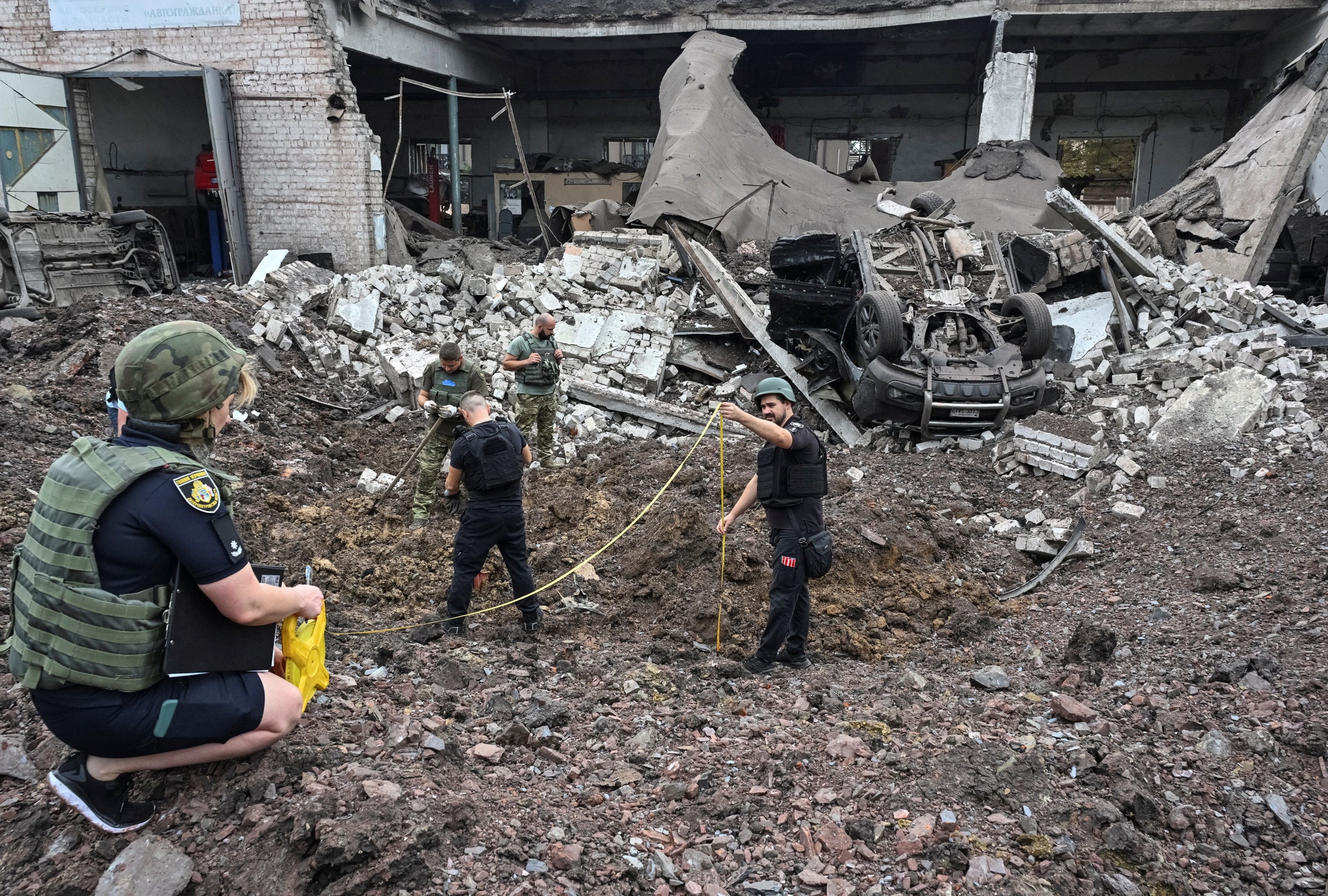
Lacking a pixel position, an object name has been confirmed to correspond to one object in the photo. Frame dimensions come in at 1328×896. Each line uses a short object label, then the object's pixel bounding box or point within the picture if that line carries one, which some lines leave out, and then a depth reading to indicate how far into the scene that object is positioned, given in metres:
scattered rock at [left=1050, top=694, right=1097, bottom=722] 3.70
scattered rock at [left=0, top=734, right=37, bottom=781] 2.89
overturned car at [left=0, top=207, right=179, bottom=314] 9.95
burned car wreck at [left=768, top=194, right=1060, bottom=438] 7.96
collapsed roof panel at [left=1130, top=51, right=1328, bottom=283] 11.10
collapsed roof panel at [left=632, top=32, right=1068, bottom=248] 13.13
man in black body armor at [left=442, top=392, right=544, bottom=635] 4.77
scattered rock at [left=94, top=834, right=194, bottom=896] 2.43
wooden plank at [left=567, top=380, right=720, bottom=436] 9.29
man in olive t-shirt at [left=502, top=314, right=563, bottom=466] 7.82
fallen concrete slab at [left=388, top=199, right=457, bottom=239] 16.27
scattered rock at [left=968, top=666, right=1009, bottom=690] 4.18
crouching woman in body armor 2.27
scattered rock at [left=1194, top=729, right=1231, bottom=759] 3.33
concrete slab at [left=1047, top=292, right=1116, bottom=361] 9.76
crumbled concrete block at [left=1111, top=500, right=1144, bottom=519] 6.43
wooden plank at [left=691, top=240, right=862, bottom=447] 9.04
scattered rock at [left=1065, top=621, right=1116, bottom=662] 4.46
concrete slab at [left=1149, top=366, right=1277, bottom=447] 7.32
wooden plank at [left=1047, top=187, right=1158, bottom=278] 10.22
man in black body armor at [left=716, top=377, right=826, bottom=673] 4.50
